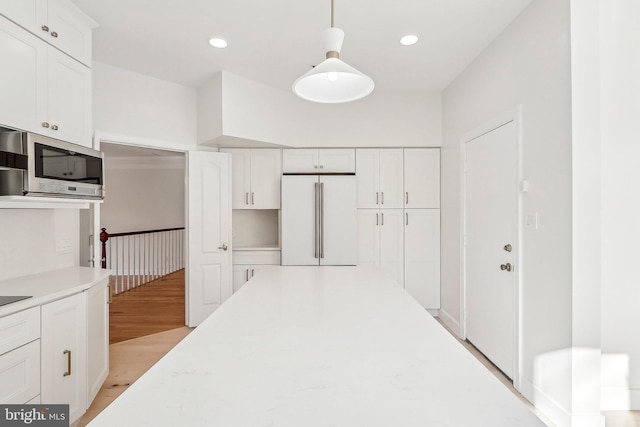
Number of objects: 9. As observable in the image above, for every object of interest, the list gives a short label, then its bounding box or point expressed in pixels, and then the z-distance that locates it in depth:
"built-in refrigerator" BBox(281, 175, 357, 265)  4.08
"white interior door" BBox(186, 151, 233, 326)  3.83
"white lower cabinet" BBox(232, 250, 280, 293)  4.18
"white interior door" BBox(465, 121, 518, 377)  2.61
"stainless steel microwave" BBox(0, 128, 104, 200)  1.82
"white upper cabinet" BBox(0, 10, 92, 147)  1.89
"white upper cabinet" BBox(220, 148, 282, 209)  4.22
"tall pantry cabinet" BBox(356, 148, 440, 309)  4.21
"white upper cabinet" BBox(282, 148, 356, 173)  4.23
